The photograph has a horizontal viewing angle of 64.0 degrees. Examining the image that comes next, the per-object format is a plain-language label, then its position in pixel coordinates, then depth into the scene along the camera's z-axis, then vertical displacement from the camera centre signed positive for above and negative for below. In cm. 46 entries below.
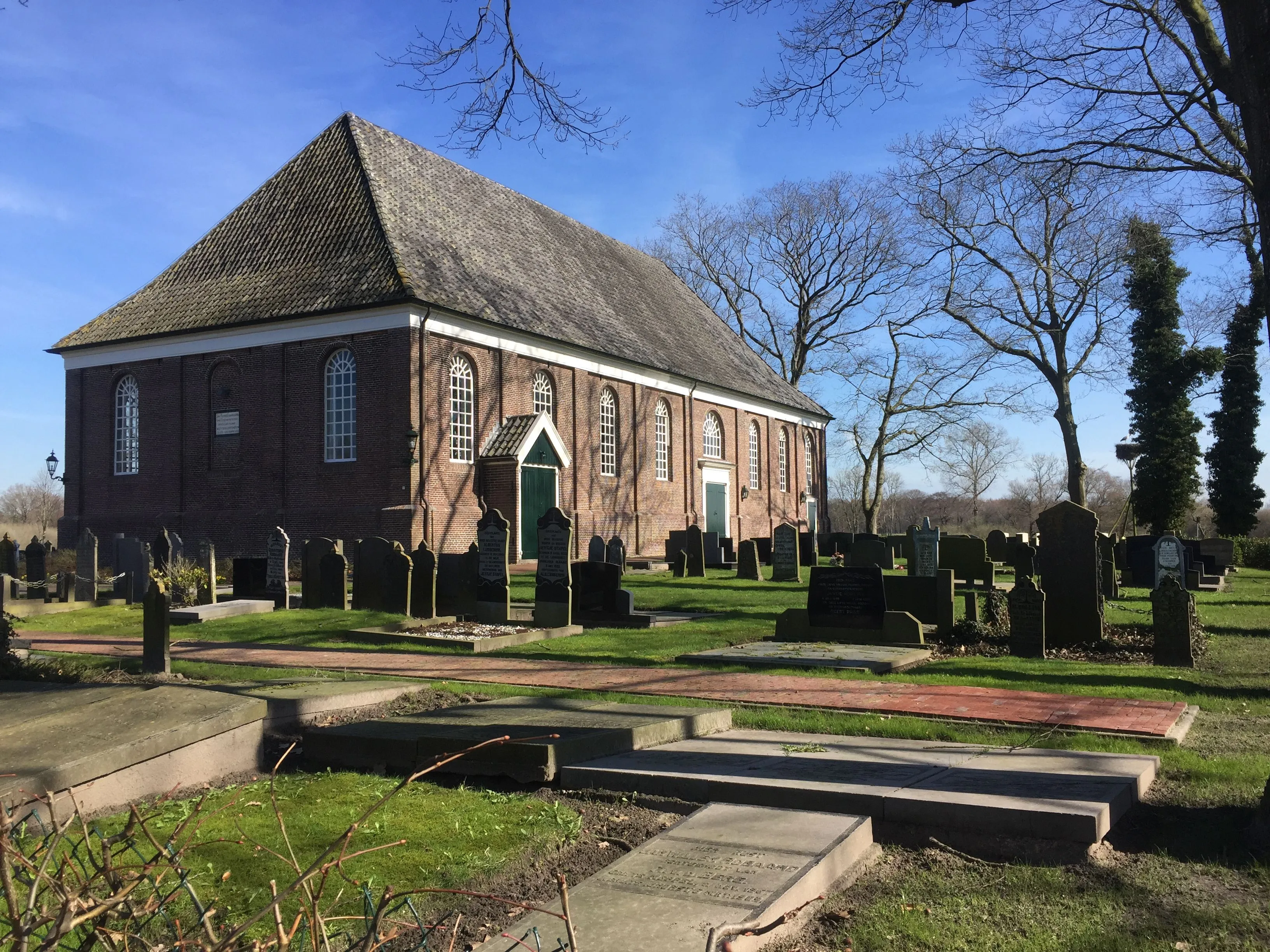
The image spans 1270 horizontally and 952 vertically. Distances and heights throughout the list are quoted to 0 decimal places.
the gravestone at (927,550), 2006 -41
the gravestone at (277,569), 1670 -46
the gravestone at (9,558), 2147 -24
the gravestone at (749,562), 2462 -72
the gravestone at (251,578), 1742 -62
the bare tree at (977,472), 6931 +437
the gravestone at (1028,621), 1155 -106
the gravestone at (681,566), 2527 -79
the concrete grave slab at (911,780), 457 -128
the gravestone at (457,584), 1509 -69
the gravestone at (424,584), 1508 -68
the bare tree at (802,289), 5031 +1245
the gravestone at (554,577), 1423 -58
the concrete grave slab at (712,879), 327 -127
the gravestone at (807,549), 3086 -52
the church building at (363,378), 2430 +430
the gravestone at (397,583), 1534 -66
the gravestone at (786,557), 2477 -60
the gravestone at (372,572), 1561 -51
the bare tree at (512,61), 899 +429
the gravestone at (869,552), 2127 -46
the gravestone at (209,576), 1698 -57
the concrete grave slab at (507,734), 545 -115
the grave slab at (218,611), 1496 -104
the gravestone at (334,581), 1616 -64
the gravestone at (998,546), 2659 -45
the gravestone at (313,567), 1652 -43
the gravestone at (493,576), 1460 -55
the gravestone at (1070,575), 1204 -58
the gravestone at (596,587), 1500 -77
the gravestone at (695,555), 2523 -52
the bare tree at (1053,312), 3456 +794
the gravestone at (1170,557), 1802 -57
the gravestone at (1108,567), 1756 -71
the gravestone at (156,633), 989 -87
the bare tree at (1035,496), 8025 +270
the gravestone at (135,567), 1798 -41
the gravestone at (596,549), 2103 -29
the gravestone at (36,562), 2100 -34
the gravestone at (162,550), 1889 -12
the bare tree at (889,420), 4881 +534
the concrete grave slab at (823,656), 1047 -134
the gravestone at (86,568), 1866 -43
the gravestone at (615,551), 2180 -35
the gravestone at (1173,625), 1069 -105
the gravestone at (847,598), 1229 -83
